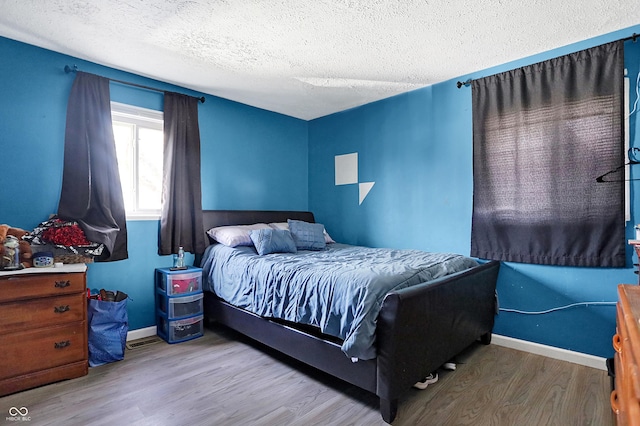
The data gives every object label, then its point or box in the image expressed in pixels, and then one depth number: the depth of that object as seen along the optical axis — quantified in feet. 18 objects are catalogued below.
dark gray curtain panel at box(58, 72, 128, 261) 8.88
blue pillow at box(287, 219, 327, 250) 11.59
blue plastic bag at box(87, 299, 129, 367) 8.19
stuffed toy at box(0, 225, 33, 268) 7.60
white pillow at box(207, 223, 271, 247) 10.71
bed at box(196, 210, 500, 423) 5.98
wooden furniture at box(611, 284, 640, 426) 2.30
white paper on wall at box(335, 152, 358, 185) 13.38
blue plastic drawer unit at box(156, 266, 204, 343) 9.81
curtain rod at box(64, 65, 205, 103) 8.97
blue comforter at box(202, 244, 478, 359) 6.21
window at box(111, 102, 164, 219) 10.27
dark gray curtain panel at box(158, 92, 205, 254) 10.69
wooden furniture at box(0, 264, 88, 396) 6.84
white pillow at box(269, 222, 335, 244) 12.49
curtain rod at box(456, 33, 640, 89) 10.12
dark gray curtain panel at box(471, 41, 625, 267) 7.84
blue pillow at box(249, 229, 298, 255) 10.21
